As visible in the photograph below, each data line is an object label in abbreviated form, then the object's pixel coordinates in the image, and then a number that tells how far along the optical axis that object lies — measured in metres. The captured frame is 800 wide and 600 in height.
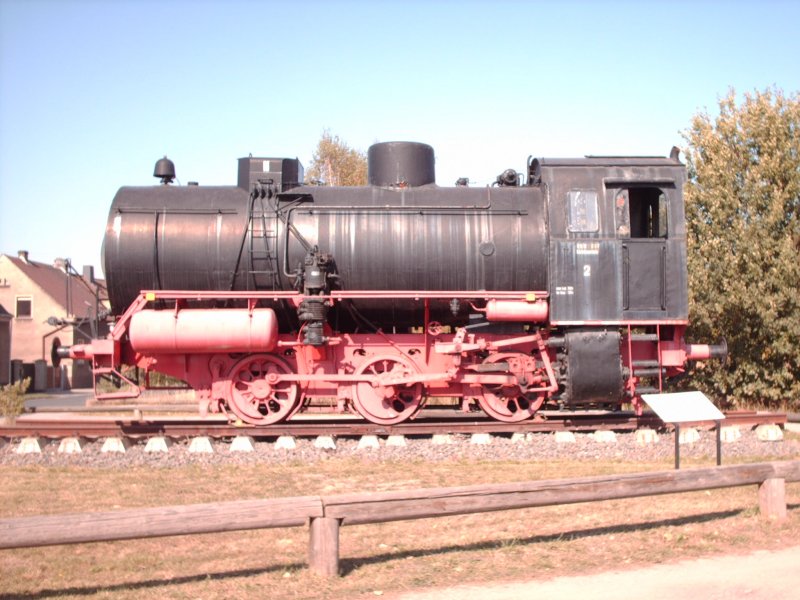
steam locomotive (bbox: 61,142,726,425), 11.85
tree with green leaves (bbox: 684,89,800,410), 16.09
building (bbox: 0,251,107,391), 43.03
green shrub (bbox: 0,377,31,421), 14.97
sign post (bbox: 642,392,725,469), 8.10
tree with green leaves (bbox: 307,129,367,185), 37.21
